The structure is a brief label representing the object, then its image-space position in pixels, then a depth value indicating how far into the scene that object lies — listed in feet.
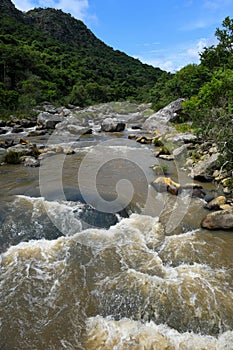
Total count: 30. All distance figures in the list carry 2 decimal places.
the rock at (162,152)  47.23
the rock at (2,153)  43.21
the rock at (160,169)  37.49
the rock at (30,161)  40.24
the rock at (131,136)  66.80
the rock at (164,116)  78.19
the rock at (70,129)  75.00
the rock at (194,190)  28.94
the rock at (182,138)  51.78
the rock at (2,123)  81.10
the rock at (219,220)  21.91
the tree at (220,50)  91.84
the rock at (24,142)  54.80
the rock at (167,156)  44.65
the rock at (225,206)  24.51
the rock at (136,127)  85.97
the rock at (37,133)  69.02
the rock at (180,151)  45.52
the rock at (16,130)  73.51
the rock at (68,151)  48.89
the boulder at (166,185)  29.86
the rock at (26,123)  83.77
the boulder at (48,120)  82.25
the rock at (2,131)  70.61
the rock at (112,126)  78.48
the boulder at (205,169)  33.50
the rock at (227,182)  29.73
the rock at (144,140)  60.59
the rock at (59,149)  50.24
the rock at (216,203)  25.71
